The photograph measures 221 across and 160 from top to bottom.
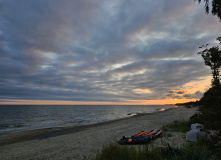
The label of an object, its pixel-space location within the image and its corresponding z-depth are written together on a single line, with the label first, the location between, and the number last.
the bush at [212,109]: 9.09
